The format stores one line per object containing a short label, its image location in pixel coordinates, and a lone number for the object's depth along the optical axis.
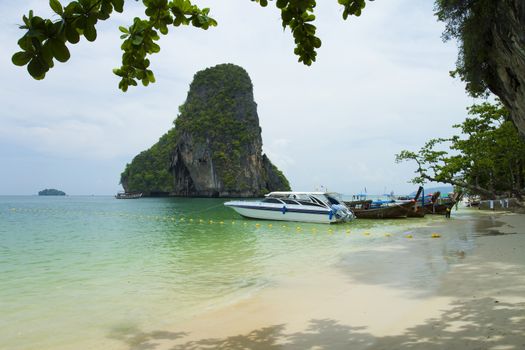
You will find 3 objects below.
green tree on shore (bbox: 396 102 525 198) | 29.27
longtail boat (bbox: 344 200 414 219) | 29.89
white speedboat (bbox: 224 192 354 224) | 25.55
